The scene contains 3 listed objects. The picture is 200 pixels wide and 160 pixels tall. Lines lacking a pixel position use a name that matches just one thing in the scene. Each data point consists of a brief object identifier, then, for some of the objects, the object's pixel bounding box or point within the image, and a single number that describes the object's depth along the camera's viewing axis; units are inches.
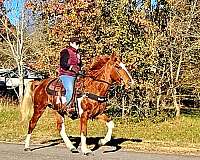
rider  451.5
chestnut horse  440.1
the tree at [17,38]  1408.7
